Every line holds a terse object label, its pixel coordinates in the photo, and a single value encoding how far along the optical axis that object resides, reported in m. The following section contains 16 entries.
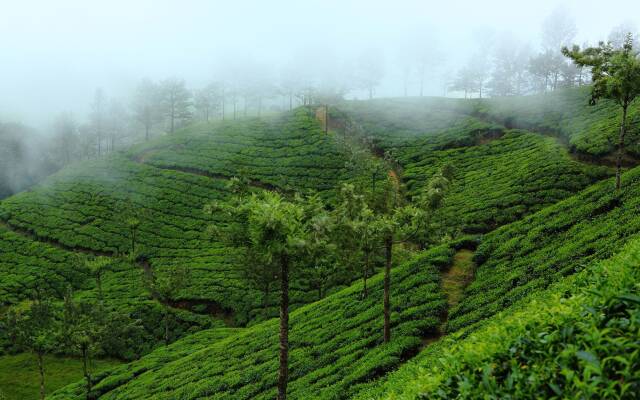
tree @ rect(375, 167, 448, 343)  18.62
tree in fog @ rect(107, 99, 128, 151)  118.27
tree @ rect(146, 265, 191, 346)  35.41
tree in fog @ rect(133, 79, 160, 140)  106.56
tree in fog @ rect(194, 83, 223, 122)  118.35
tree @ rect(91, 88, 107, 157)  114.18
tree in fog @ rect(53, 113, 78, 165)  117.00
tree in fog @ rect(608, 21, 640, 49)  91.19
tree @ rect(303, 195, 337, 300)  13.27
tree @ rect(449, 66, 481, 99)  110.31
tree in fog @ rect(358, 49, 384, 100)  116.27
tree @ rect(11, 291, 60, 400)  30.57
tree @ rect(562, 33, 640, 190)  21.03
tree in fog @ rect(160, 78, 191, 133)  106.00
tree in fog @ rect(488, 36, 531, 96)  110.56
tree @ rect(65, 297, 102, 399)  28.96
